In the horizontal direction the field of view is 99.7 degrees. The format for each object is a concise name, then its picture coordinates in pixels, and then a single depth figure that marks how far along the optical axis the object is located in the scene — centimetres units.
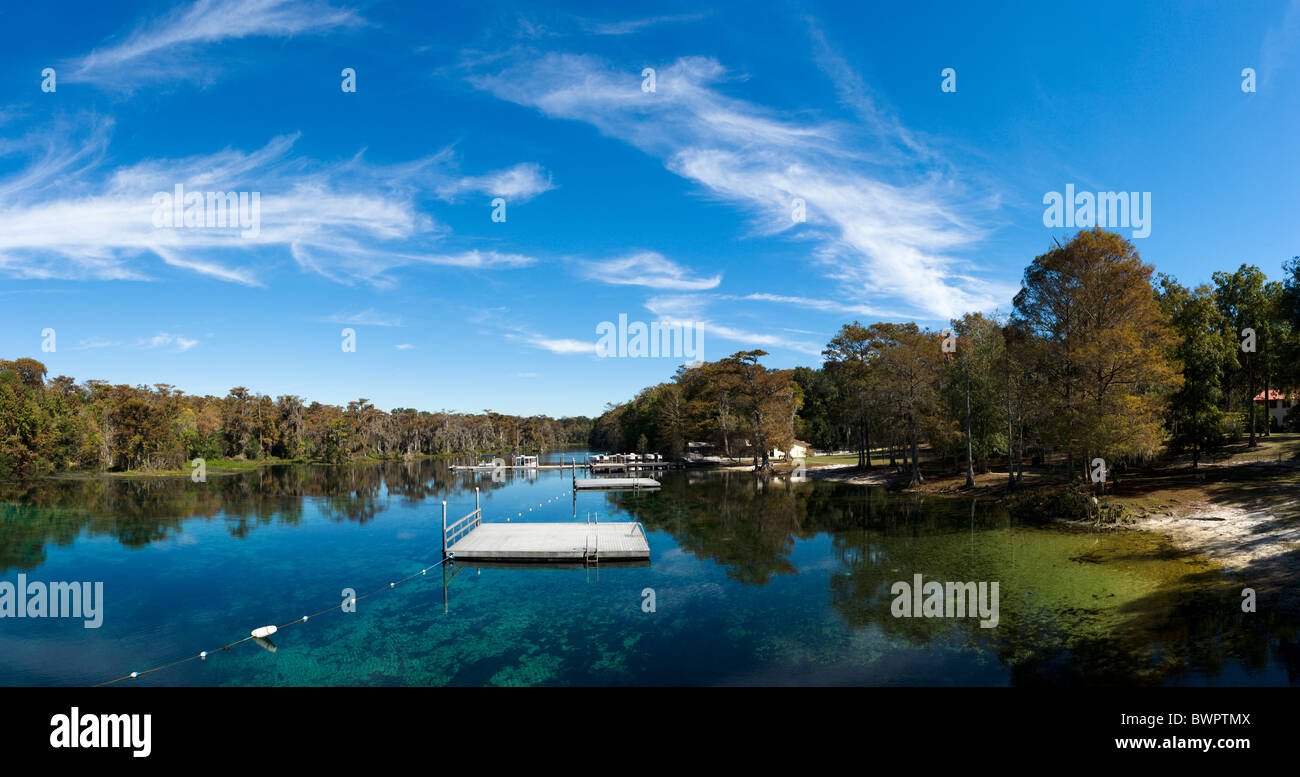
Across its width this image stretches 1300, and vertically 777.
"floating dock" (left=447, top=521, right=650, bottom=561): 2575
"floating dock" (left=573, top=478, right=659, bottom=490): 5750
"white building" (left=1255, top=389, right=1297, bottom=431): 4619
